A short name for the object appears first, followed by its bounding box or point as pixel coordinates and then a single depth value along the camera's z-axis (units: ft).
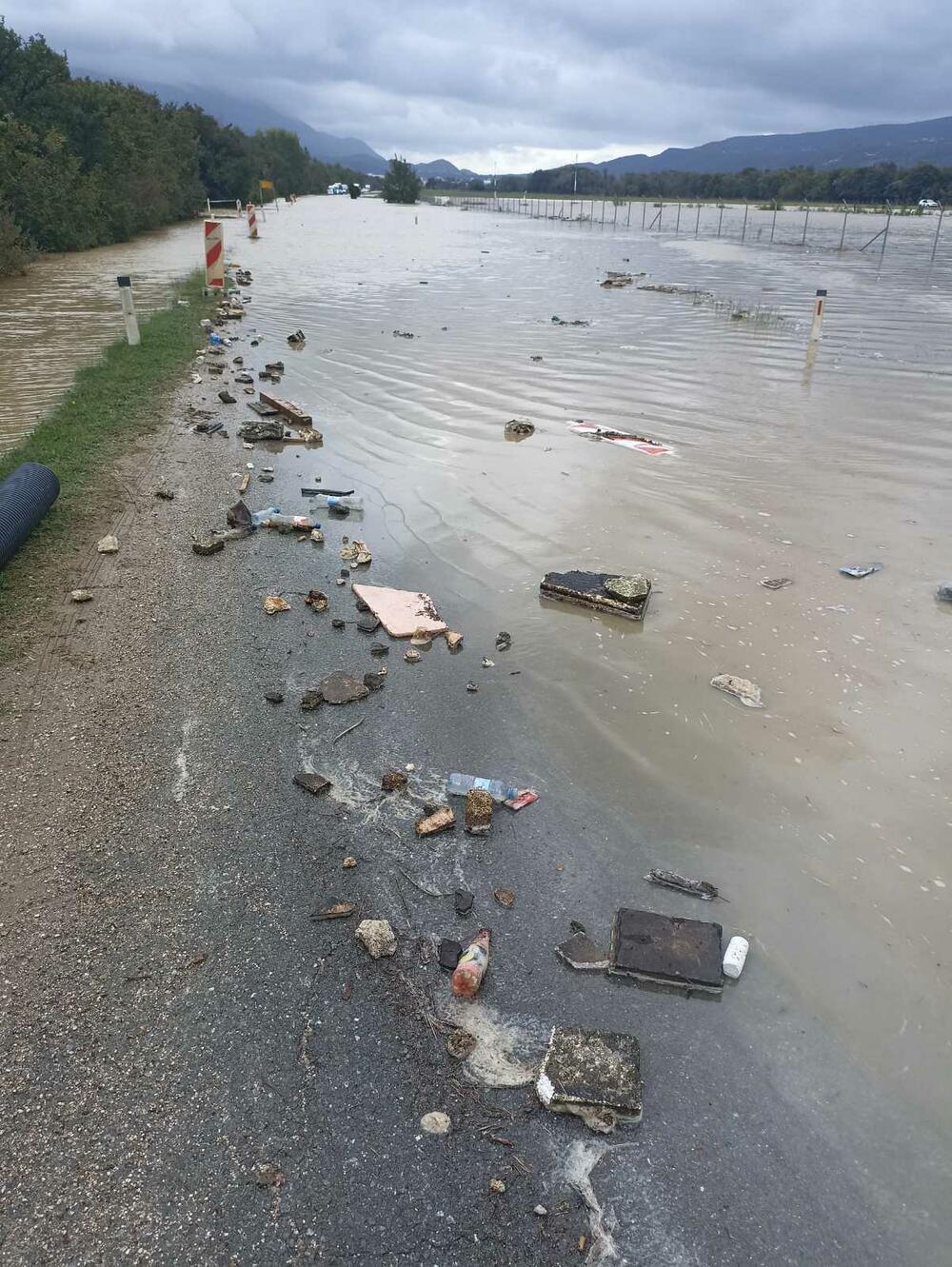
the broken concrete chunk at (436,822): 10.80
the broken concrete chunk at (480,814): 10.89
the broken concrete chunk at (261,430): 28.22
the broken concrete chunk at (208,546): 19.07
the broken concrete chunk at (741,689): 13.97
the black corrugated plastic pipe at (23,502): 17.63
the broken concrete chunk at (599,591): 16.75
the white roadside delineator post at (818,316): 43.78
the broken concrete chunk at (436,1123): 7.22
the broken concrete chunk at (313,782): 11.41
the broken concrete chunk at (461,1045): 7.93
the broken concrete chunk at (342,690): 13.62
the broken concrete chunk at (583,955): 8.96
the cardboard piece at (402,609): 16.05
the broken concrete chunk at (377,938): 8.98
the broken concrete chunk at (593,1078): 7.41
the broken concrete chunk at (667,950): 8.82
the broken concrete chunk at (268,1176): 6.79
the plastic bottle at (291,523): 20.56
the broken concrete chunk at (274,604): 16.46
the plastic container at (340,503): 22.21
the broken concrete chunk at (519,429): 29.50
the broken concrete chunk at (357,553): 19.03
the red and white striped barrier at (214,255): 57.67
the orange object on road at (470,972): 8.54
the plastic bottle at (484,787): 11.55
